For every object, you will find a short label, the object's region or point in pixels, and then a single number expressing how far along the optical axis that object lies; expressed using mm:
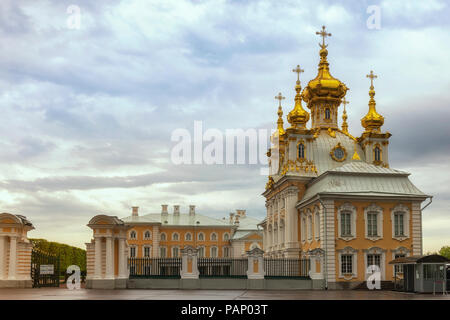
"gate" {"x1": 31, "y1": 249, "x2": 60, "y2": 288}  34938
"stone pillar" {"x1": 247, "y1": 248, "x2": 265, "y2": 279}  34750
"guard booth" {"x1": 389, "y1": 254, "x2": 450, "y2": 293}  30312
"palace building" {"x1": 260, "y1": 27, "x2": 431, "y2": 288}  39125
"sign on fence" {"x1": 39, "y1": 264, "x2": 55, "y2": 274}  35062
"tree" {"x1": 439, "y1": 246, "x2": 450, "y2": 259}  106312
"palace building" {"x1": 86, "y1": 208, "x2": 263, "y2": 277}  91875
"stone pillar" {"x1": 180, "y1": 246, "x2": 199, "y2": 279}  34656
